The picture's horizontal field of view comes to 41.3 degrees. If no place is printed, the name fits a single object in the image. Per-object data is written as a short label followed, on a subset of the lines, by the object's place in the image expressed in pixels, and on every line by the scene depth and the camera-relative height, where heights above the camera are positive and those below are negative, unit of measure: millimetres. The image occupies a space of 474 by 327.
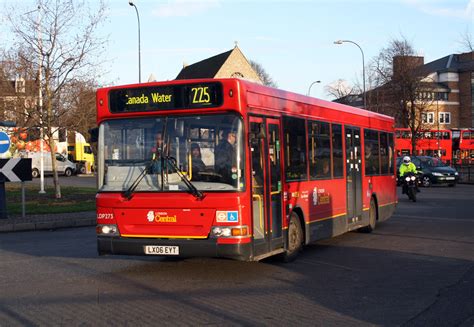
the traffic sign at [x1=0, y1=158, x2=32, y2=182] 17484 +57
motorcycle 24281 -950
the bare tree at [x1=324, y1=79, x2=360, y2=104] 77062 +8813
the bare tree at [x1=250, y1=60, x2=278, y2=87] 108012 +15926
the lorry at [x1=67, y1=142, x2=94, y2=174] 62266 +1631
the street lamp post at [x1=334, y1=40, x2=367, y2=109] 44969 +8480
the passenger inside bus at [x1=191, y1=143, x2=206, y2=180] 8781 +58
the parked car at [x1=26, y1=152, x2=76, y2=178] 52025 +448
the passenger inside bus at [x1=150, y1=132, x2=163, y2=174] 8938 +205
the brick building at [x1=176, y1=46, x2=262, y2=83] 87875 +14159
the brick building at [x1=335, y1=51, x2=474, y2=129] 85750 +9016
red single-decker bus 8734 -59
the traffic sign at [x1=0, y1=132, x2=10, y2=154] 17469 +826
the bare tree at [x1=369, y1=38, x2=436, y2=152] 55656 +6626
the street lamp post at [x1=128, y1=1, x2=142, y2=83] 36806 +6470
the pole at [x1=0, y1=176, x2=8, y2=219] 17533 -816
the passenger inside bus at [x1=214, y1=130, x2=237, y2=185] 8750 +77
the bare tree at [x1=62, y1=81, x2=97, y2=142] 24750 +2631
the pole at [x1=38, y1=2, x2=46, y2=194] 23750 +3505
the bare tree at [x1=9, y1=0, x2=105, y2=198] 23844 +3919
